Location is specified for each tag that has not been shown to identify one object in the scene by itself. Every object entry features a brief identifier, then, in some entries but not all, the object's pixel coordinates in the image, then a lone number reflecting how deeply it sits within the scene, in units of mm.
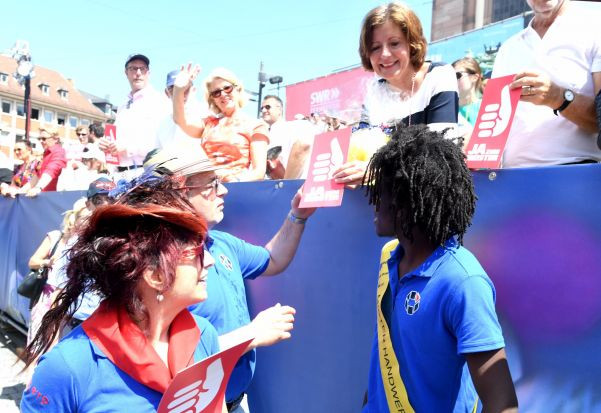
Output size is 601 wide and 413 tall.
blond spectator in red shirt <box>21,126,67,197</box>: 6543
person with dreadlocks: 1310
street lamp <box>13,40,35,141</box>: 16977
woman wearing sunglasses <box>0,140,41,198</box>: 6577
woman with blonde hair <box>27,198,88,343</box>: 3998
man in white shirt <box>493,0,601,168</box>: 1748
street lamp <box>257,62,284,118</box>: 18625
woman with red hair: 1277
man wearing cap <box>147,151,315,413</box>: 1896
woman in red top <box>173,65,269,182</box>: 3467
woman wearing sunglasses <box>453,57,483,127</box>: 3904
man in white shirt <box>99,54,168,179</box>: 4617
